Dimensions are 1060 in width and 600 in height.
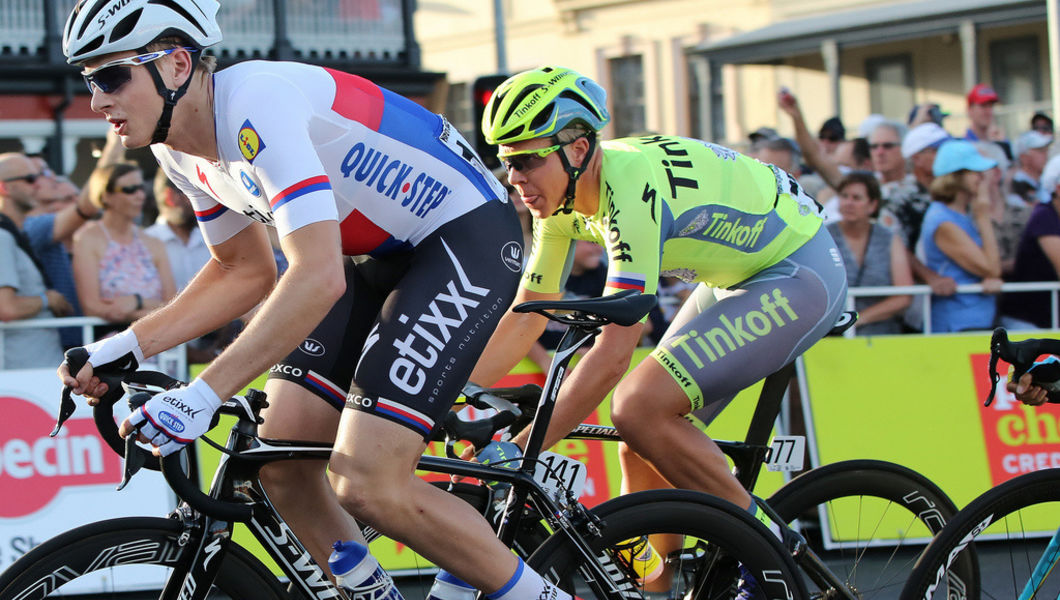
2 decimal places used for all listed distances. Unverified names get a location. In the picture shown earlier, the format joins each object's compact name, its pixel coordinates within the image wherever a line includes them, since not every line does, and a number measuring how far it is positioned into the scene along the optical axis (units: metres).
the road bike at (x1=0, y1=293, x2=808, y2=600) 6.11
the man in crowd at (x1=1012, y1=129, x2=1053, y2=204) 19.94
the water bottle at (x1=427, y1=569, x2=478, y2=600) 6.98
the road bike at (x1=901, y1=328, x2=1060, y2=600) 7.12
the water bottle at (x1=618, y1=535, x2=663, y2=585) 7.26
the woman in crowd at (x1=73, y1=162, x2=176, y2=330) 13.07
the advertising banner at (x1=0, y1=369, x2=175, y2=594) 12.02
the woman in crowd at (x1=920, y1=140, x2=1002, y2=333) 15.30
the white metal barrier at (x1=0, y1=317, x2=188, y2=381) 12.63
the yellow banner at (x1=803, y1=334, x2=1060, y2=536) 13.54
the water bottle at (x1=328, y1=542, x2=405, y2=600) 6.62
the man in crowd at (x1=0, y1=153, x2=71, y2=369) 12.70
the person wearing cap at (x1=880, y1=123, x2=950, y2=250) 16.48
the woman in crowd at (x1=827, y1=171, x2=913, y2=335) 15.11
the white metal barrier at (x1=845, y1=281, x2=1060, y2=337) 14.93
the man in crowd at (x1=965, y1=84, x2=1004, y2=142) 21.41
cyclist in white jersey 6.07
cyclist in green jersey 7.76
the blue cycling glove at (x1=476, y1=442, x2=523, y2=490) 7.12
